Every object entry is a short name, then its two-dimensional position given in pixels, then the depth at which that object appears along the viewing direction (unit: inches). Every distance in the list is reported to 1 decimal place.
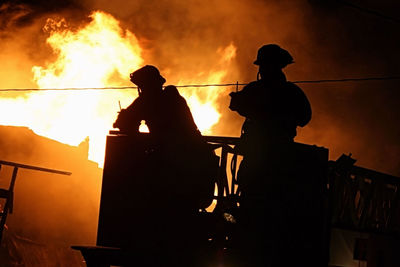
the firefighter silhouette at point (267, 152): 510.4
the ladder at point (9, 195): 1110.9
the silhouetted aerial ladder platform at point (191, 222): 489.9
